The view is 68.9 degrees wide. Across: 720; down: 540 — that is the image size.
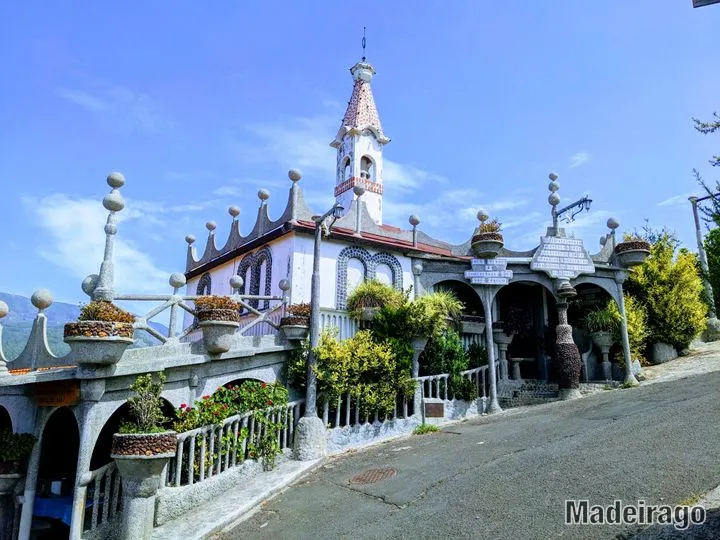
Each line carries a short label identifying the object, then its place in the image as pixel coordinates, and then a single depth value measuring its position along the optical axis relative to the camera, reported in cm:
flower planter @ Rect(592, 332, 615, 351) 1653
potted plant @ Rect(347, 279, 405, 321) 1391
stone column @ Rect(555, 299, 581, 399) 1472
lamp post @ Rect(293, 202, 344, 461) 1089
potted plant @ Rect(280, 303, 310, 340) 1181
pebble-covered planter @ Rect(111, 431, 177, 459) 720
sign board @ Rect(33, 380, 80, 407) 840
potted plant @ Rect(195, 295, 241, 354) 991
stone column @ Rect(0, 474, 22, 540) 923
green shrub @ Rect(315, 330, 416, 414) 1162
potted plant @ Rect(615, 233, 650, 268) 1670
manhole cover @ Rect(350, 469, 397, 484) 911
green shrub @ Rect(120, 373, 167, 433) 764
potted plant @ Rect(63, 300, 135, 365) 779
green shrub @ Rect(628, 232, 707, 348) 1795
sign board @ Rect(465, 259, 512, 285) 1572
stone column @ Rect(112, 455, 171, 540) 723
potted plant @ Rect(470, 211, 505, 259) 1574
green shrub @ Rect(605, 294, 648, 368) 1666
